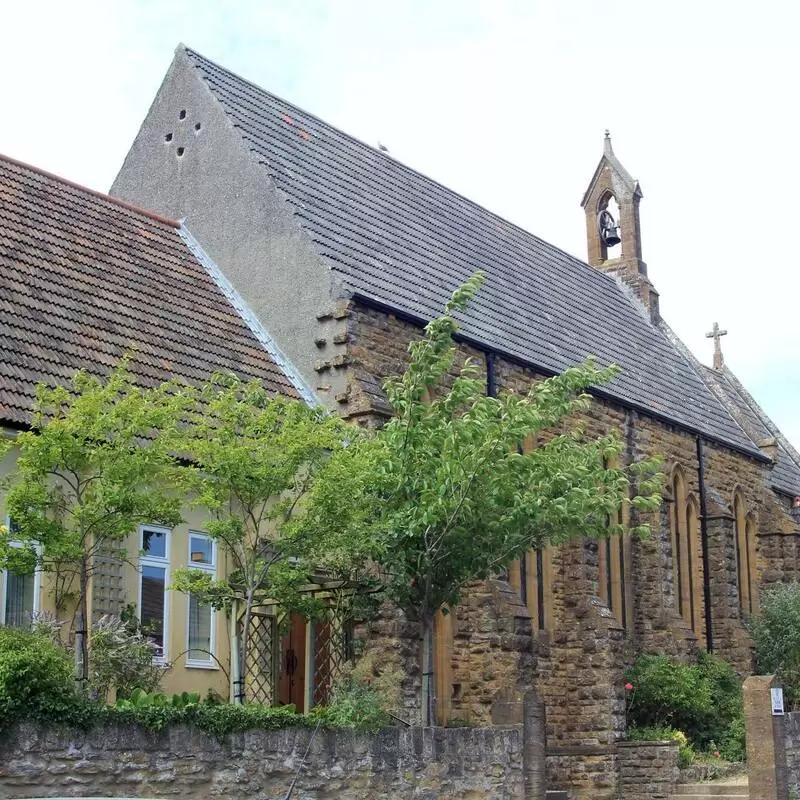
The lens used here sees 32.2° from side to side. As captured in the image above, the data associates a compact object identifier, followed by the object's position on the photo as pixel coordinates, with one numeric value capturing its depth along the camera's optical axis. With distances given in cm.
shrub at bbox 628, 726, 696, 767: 2252
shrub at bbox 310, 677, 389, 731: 1434
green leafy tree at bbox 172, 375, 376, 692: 1468
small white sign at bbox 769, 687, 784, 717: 2070
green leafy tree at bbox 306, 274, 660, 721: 1602
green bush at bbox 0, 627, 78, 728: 1145
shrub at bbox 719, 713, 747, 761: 2366
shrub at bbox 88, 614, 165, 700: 1477
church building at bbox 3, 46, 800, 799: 2064
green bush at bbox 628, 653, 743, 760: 2409
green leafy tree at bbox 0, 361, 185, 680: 1316
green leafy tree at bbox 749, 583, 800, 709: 2852
